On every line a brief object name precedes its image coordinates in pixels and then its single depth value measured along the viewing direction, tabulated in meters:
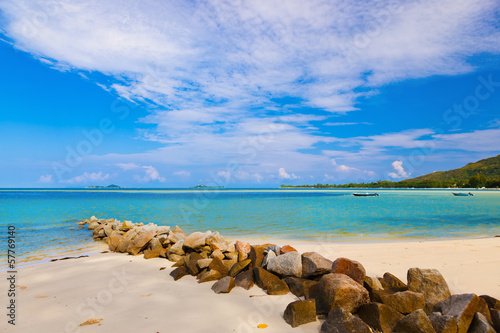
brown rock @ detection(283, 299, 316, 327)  4.52
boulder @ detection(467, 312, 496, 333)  3.88
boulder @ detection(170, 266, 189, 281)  7.21
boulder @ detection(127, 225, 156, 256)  10.31
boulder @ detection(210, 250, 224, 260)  7.95
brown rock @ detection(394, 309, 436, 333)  3.96
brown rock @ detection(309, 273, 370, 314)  4.63
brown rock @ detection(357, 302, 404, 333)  4.25
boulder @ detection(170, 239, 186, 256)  9.21
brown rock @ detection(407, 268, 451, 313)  4.98
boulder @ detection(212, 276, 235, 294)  6.01
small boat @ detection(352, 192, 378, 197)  89.58
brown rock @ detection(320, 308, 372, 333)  3.96
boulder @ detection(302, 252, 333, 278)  5.84
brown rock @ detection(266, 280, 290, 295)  5.84
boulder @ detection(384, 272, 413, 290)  5.40
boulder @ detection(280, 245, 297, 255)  7.07
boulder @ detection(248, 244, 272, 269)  7.04
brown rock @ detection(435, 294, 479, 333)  4.02
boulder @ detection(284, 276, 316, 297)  5.70
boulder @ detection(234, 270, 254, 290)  6.20
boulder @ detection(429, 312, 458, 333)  3.93
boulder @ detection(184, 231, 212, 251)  8.56
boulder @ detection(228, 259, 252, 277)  6.84
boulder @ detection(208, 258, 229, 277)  7.05
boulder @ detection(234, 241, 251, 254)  8.01
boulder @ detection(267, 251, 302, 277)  6.12
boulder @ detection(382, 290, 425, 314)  4.59
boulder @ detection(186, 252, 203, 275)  7.33
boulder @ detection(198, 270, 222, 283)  6.77
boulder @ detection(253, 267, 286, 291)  6.08
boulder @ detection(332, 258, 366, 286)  5.39
